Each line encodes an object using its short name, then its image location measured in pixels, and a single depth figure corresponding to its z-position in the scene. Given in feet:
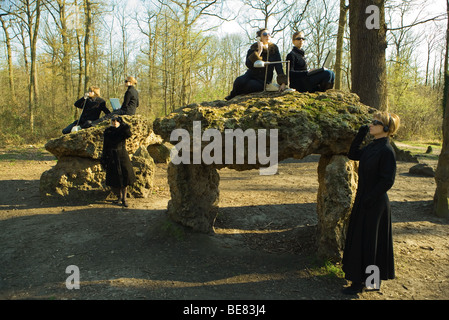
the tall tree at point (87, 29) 45.44
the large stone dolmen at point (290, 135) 13.51
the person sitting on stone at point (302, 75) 15.96
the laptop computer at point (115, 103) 26.04
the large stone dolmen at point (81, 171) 23.18
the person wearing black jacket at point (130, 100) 25.40
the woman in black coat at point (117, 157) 21.98
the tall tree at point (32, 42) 50.42
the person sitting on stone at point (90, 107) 26.89
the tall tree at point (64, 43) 57.26
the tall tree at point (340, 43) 43.78
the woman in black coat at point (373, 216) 11.21
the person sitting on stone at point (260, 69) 15.84
